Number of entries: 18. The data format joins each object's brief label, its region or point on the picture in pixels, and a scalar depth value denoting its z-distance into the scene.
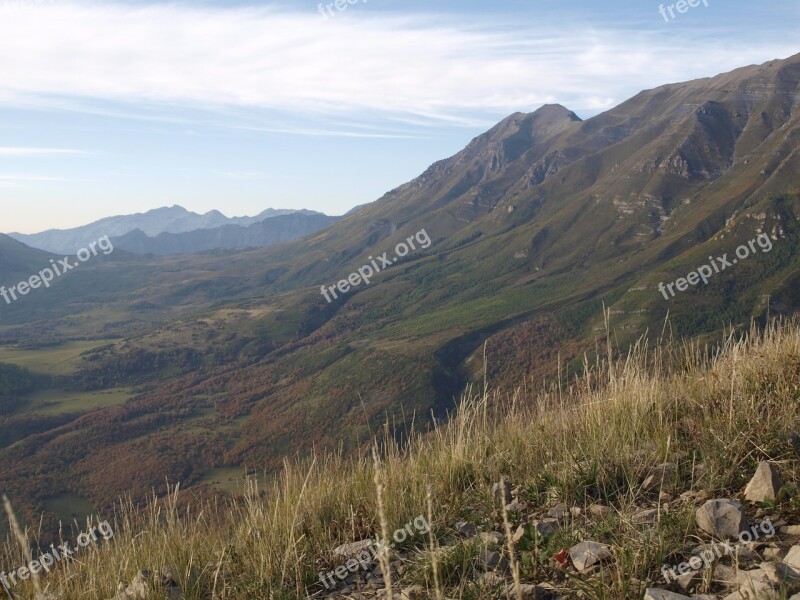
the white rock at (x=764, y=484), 4.47
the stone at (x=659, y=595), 3.52
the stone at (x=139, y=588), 4.85
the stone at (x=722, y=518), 4.18
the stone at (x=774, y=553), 3.84
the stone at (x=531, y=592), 3.96
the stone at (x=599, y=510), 4.82
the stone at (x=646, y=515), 4.53
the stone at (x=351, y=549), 5.12
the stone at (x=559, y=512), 4.96
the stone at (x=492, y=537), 4.64
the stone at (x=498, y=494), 5.46
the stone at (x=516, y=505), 5.27
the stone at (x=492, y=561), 4.39
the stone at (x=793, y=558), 3.60
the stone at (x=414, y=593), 4.16
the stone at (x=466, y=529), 5.04
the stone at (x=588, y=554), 4.10
